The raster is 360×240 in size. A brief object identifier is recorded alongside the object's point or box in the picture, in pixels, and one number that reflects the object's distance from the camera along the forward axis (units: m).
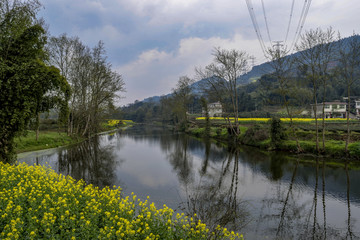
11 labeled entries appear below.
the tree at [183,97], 54.38
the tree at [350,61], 17.17
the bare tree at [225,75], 31.21
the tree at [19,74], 11.95
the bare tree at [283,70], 20.73
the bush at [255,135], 26.86
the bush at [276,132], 23.72
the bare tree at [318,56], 18.28
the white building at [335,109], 56.41
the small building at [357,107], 60.43
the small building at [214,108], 34.13
